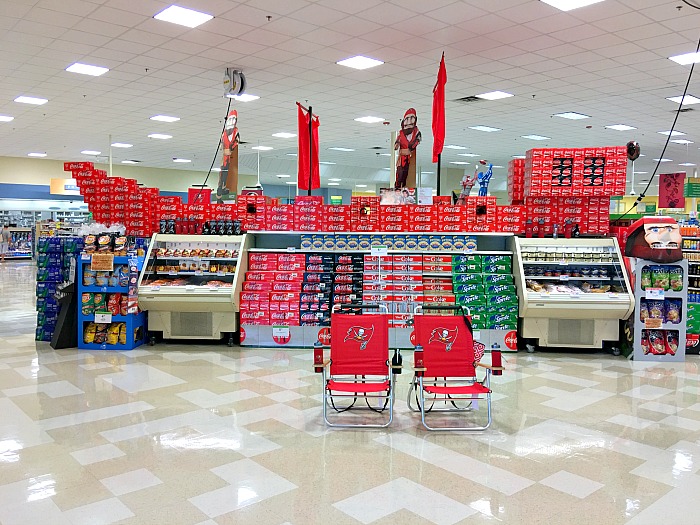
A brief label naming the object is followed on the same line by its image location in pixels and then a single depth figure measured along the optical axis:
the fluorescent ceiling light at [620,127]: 13.99
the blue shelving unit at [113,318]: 8.11
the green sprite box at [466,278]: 8.24
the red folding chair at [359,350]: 5.38
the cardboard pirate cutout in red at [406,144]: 9.21
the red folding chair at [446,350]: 5.41
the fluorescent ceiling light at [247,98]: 11.48
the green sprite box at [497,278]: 8.20
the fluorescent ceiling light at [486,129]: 14.68
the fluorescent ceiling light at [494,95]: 11.03
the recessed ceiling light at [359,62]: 8.88
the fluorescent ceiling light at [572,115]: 12.77
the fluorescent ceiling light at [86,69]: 9.33
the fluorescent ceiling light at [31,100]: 11.74
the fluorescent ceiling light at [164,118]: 13.51
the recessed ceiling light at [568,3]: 6.54
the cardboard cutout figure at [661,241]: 7.70
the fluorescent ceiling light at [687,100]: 10.89
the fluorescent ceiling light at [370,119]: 13.68
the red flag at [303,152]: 9.04
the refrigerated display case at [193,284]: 8.27
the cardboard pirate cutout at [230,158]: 9.32
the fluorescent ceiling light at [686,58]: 8.40
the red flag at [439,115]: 7.03
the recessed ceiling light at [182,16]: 6.92
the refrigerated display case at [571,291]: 7.93
